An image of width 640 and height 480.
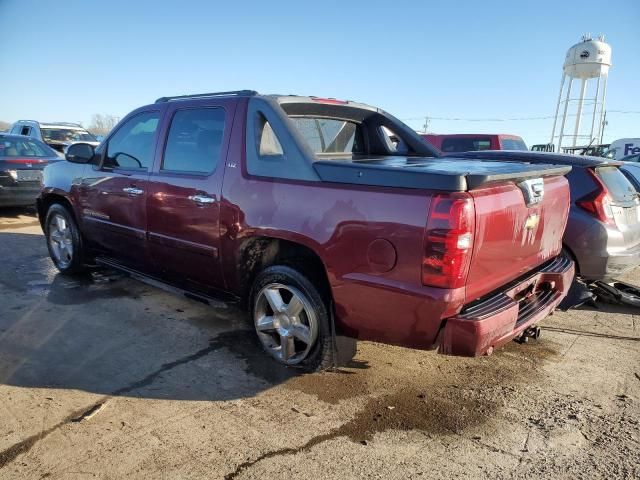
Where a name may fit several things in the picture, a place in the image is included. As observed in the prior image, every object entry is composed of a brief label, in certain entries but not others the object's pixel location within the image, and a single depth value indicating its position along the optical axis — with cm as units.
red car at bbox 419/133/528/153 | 1109
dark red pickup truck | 253
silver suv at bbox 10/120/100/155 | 1542
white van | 2523
